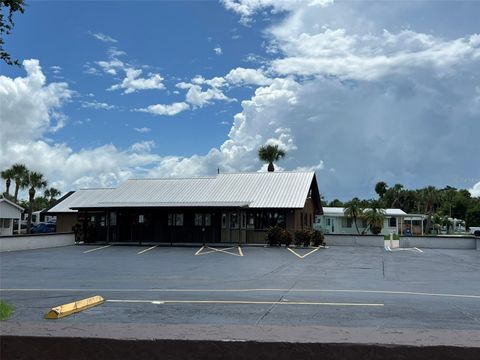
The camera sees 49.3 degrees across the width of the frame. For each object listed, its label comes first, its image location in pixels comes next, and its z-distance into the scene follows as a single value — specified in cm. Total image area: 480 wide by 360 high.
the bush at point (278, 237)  3291
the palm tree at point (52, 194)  8925
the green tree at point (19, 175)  6738
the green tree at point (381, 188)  9794
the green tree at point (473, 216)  8288
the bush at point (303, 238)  3262
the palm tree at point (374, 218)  5162
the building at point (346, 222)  5519
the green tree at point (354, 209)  5278
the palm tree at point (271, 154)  5459
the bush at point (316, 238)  3299
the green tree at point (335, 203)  10156
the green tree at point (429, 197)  8475
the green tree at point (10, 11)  668
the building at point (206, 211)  3528
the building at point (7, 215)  4294
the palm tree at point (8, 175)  6725
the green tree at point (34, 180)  6744
